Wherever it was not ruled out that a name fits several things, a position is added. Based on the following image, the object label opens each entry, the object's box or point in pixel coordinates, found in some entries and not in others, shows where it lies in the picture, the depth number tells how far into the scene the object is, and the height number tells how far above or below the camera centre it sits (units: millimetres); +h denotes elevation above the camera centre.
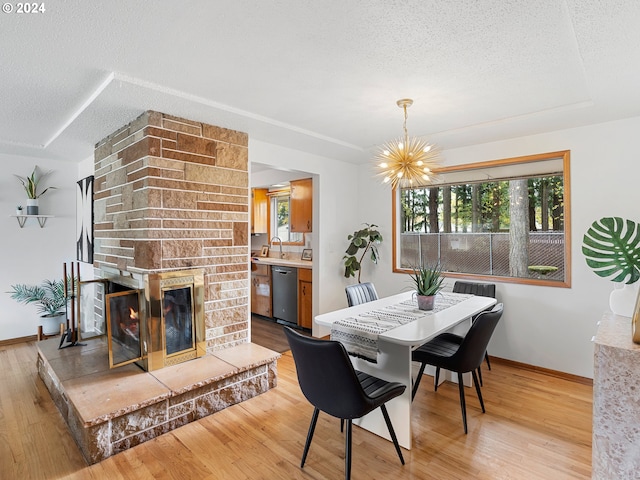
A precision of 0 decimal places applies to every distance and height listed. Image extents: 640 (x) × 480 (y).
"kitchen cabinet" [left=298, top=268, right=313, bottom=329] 4555 -804
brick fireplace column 2686 +276
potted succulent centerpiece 2666 -412
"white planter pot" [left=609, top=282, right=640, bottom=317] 1896 -364
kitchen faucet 5987 -27
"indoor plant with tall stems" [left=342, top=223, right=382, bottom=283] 4375 -106
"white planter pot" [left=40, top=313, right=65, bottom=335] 4207 -1022
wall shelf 4191 +281
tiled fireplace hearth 2422 -440
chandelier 2477 +550
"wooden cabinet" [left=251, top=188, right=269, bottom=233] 6004 +490
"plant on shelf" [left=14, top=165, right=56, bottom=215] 4148 +658
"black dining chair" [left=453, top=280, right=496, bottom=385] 3480 -539
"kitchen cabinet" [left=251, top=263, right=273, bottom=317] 5184 -790
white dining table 2041 -784
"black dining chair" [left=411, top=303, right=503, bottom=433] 2193 -812
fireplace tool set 3185 -907
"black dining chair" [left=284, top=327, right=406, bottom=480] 1660 -744
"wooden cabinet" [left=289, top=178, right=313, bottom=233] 4754 +466
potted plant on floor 4207 -727
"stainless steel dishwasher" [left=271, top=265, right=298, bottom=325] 4754 -778
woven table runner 2096 -569
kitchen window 5883 +344
